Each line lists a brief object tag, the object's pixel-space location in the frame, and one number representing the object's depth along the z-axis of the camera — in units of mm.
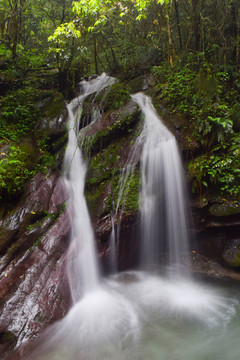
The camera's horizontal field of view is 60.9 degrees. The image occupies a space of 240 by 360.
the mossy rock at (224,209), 4598
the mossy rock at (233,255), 4580
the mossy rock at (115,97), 6637
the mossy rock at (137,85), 8328
